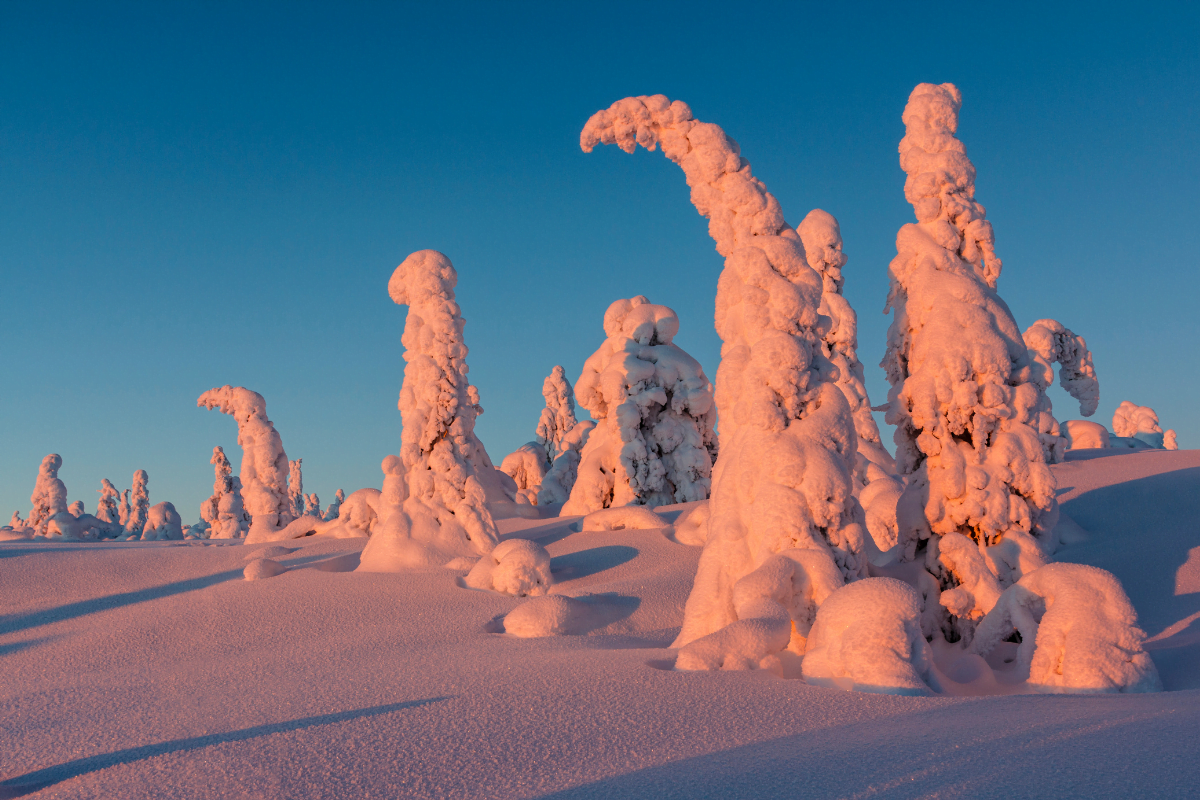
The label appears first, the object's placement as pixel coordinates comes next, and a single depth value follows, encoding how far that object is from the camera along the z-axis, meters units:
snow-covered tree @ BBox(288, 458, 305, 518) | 59.53
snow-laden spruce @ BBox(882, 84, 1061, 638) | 7.57
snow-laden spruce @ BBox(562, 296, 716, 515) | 18.23
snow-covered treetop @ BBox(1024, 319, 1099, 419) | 21.98
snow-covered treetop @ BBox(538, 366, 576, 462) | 39.75
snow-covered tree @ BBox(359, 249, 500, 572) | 11.98
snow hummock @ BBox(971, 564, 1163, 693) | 5.47
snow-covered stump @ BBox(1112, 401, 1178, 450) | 30.16
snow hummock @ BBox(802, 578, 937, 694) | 5.28
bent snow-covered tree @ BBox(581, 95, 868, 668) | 6.47
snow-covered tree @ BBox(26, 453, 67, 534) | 29.50
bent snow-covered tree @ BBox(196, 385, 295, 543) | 21.69
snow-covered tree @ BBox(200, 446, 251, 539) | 27.19
